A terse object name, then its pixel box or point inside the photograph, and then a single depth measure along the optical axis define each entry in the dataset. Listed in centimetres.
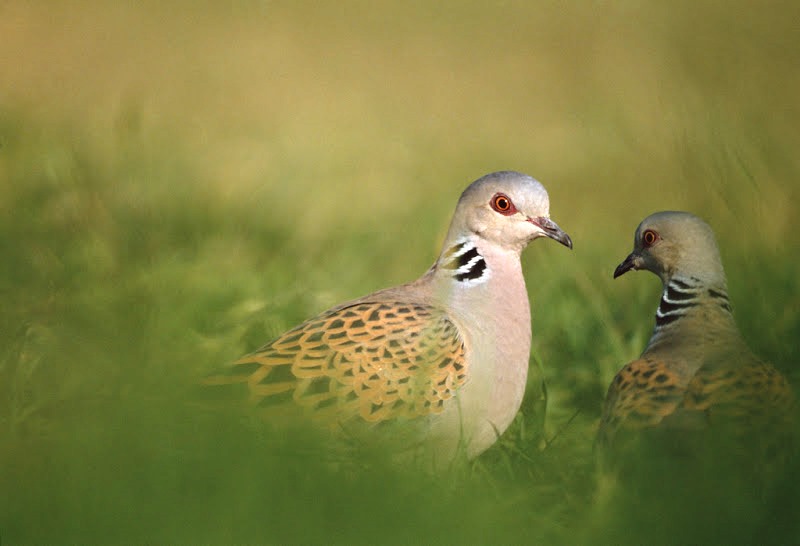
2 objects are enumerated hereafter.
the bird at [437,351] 721
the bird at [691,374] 670
